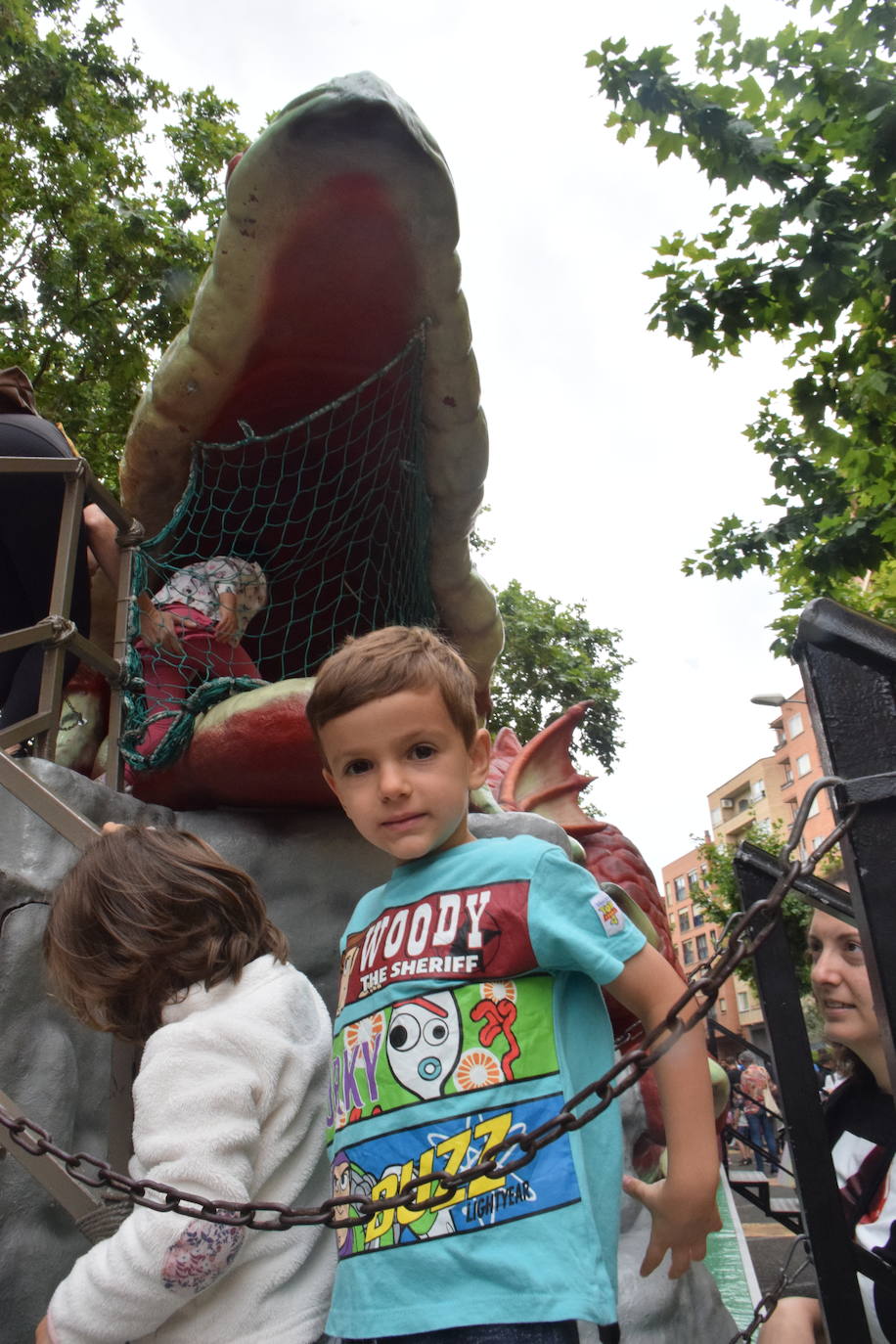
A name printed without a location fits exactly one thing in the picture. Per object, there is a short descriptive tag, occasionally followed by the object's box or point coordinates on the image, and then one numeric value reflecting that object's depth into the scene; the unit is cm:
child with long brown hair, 113
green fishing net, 225
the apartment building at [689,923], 4300
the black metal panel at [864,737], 113
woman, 171
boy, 108
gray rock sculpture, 161
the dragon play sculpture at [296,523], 181
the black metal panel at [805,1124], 129
